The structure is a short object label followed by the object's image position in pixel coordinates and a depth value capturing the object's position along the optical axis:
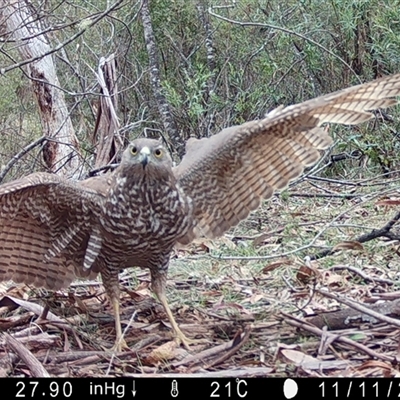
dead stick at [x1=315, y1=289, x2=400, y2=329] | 3.43
